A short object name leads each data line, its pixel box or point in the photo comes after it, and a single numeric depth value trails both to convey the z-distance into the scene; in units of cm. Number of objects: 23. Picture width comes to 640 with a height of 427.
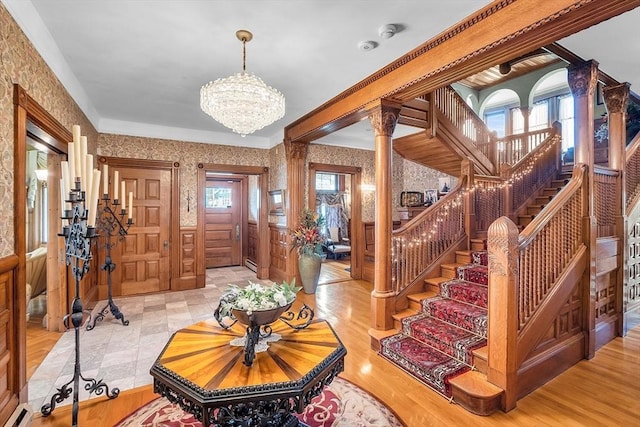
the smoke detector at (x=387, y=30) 250
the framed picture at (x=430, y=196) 666
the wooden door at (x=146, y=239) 526
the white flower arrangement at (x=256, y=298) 182
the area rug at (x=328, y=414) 215
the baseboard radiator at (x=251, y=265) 726
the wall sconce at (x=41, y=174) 564
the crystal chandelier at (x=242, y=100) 266
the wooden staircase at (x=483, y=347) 231
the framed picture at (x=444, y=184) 655
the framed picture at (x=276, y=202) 591
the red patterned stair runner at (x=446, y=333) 271
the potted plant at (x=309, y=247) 529
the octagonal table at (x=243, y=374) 151
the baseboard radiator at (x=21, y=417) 198
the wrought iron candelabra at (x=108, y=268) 392
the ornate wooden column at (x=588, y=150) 314
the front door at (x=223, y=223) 788
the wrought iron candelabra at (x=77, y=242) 201
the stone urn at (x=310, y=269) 530
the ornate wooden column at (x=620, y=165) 372
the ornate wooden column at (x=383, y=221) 350
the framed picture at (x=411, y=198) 666
